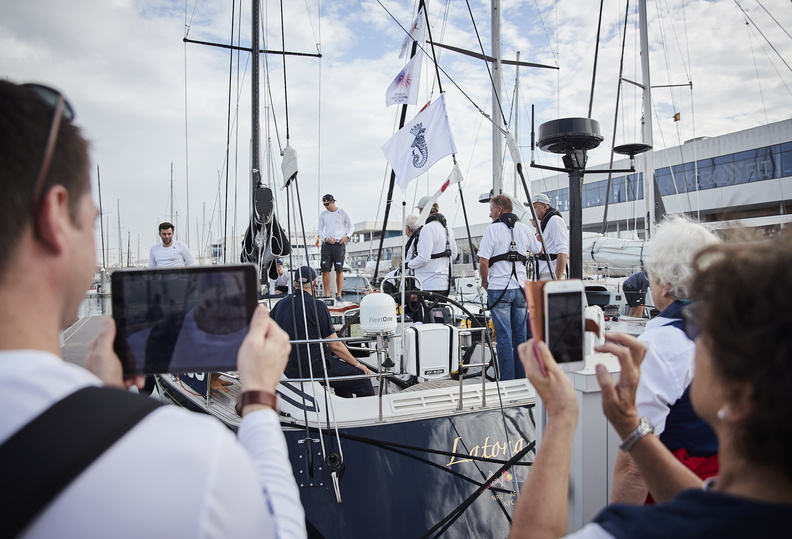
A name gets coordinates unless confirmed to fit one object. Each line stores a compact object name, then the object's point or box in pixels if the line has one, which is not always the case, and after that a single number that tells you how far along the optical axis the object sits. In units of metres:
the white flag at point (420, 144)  4.24
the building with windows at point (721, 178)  25.92
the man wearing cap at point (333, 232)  9.12
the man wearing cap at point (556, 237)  5.85
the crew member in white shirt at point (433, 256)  5.98
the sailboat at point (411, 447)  3.35
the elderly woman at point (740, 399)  0.70
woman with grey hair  1.71
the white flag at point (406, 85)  4.68
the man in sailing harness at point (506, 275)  5.22
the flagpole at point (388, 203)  6.96
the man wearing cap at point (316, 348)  4.31
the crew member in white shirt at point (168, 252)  7.83
